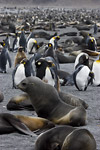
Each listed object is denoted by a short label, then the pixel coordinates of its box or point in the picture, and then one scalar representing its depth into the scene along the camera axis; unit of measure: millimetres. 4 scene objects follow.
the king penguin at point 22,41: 27480
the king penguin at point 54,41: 24752
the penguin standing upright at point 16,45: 26876
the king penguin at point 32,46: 25406
